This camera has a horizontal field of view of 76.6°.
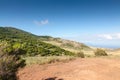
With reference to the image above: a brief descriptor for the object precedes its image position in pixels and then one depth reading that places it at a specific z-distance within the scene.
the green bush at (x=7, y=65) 4.45
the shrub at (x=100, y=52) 12.35
